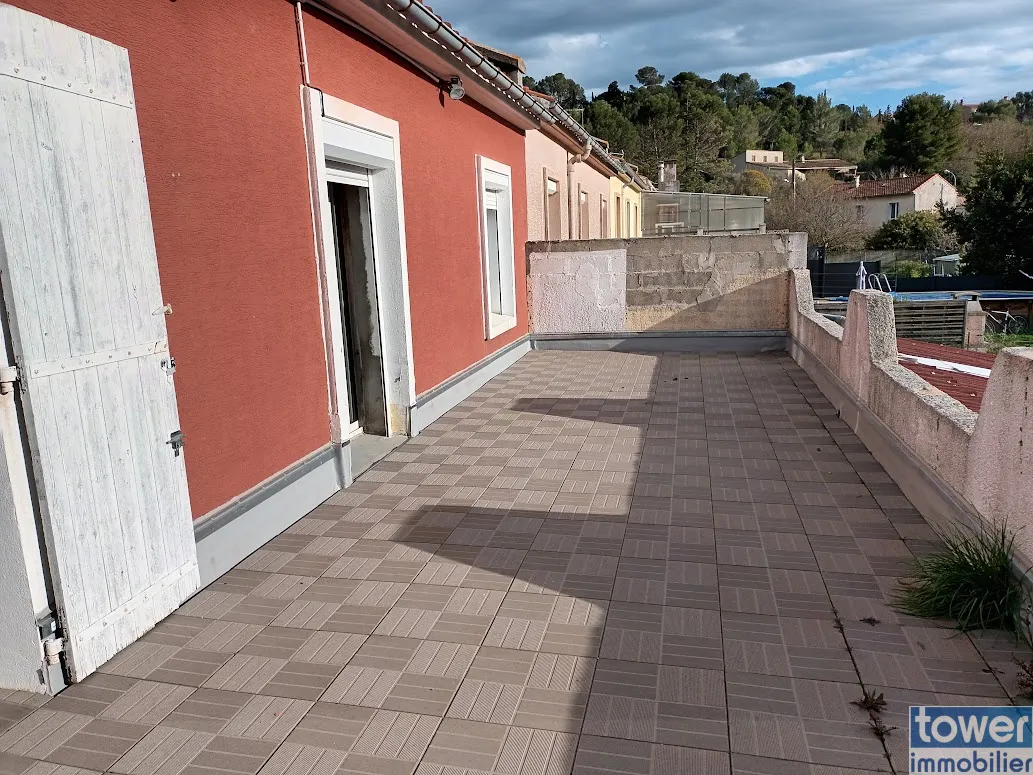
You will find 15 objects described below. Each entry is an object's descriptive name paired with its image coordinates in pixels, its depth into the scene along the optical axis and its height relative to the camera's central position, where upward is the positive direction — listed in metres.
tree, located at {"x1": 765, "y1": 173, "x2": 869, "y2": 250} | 40.44 +1.94
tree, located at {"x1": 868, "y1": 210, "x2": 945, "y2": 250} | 40.38 +0.77
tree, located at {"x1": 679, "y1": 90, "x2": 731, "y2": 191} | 43.59 +6.85
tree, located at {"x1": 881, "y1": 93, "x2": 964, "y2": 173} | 55.81 +8.96
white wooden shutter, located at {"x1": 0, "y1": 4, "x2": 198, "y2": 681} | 2.67 -0.16
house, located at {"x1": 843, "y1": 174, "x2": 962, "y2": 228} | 49.78 +3.67
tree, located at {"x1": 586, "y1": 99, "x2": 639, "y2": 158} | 40.97 +7.54
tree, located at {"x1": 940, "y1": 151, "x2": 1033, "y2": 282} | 28.33 +0.99
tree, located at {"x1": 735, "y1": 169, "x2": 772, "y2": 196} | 50.06 +5.04
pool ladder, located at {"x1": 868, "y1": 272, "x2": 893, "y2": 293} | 25.83 -1.22
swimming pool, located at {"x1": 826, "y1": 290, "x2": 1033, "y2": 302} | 24.32 -1.74
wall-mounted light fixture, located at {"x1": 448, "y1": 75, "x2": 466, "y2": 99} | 7.32 +1.84
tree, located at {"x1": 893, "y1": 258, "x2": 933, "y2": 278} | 35.28 -1.09
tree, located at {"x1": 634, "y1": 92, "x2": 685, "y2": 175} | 42.09 +7.48
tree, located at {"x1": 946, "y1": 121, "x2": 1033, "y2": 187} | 45.85 +7.12
